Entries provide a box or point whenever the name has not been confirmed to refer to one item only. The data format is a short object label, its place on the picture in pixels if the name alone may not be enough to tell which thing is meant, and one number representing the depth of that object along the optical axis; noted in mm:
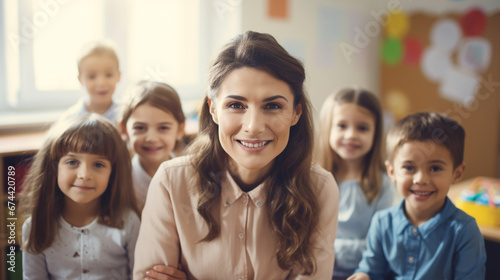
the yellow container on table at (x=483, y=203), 1775
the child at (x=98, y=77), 1878
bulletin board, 3438
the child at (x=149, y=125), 1611
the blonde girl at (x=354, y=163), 1753
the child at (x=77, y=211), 1400
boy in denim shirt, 1313
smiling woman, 1291
